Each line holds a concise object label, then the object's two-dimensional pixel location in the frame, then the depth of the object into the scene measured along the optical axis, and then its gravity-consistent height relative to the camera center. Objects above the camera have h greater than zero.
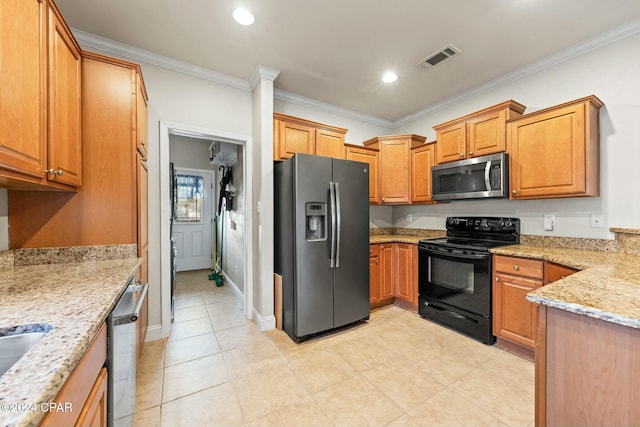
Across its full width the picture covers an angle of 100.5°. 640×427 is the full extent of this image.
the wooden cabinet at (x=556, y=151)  2.18 +0.54
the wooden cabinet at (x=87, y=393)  0.64 -0.52
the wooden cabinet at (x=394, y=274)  3.22 -0.76
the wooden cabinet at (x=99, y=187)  1.76 +0.19
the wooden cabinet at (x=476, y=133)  2.64 +0.86
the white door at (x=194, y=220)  5.37 -0.15
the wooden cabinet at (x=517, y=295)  2.12 -0.72
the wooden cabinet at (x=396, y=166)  3.65 +0.65
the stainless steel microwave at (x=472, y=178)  2.61 +0.37
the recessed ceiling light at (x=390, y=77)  2.88 +1.50
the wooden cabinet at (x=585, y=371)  0.92 -0.60
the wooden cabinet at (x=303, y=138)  2.94 +0.88
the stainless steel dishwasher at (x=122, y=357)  1.07 -0.66
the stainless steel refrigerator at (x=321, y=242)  2.53 -0.29
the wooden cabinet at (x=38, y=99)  1.11 +0.57
